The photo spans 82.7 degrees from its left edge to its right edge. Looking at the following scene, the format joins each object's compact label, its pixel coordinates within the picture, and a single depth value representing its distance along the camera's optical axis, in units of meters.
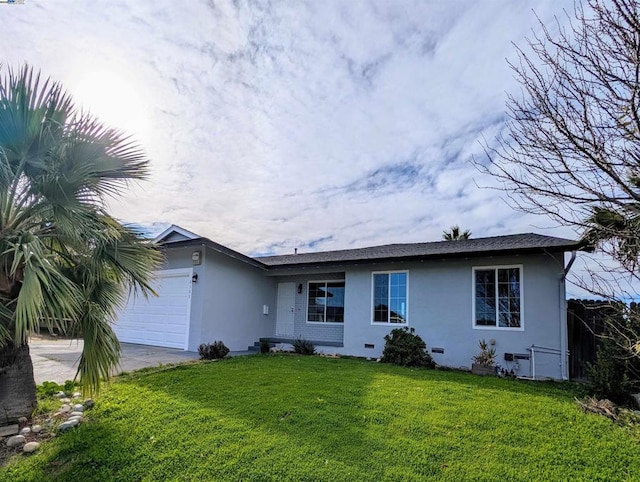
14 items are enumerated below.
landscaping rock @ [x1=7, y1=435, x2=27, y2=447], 4.25
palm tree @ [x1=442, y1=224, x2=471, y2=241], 25.22
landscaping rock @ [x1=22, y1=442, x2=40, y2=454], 4.16
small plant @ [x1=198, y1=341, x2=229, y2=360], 9.98
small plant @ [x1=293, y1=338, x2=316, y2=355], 12.40
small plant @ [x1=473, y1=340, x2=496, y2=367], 9.41
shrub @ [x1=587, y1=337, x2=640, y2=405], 5.98
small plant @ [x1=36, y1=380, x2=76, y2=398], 5.82
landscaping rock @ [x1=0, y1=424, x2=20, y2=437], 4.43
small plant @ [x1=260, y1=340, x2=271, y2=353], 12.41
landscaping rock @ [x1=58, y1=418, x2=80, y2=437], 4.60
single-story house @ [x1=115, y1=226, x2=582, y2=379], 9.55
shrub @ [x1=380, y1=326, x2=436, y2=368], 10.14
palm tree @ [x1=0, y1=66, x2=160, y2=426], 4.31
